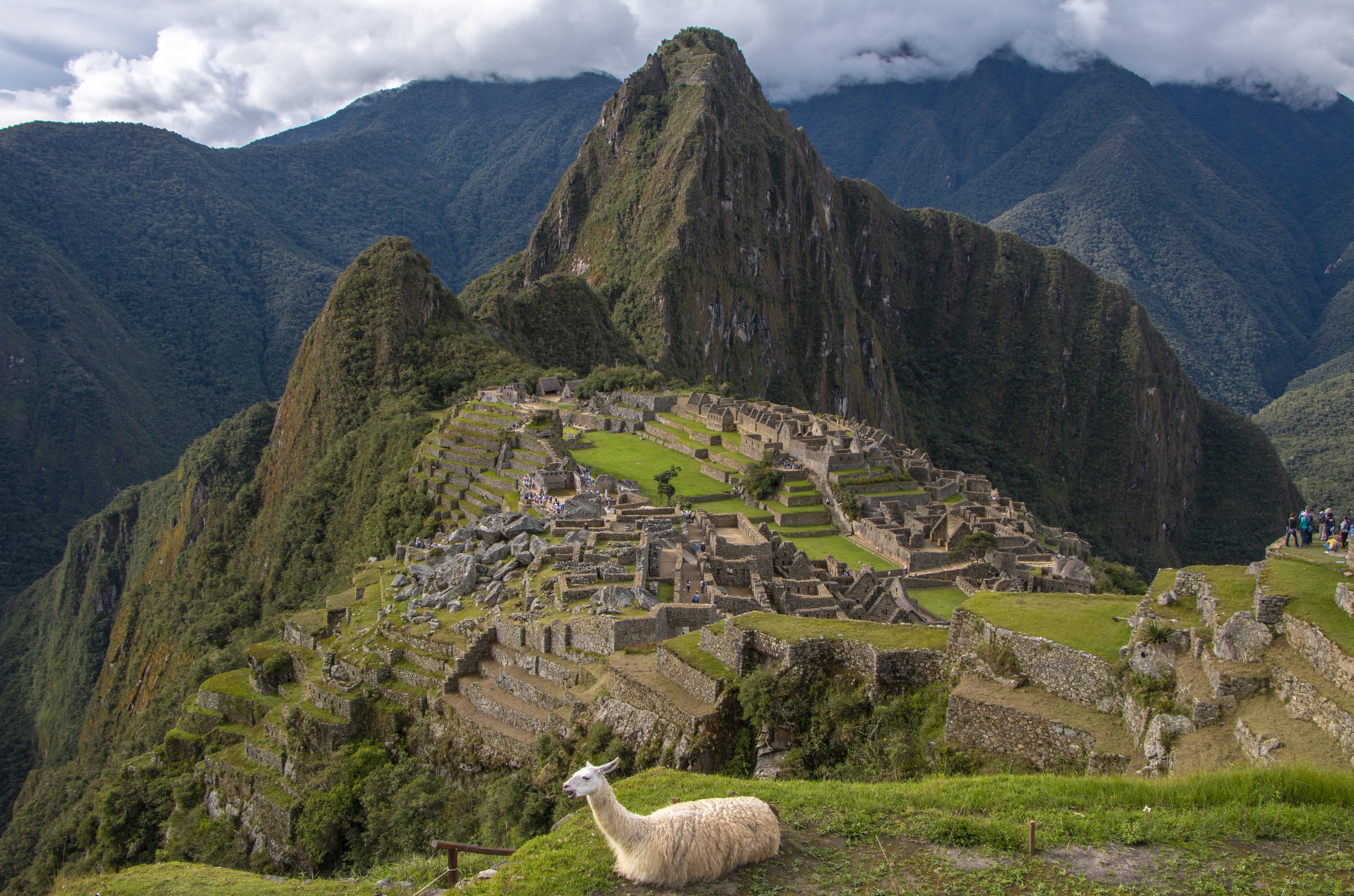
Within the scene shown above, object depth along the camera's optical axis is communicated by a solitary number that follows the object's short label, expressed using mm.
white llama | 7258
